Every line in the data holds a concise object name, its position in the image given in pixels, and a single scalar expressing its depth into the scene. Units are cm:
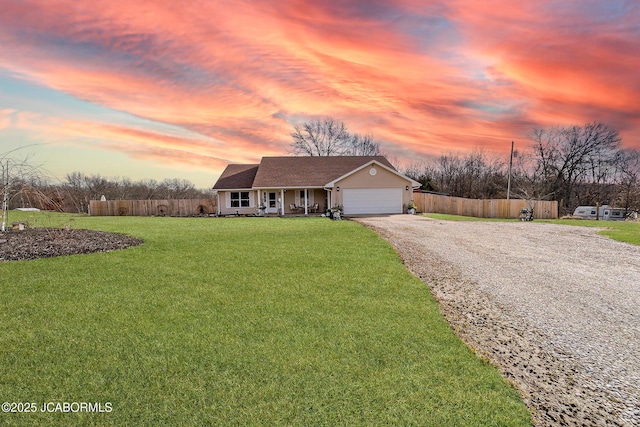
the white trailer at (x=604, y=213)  3204
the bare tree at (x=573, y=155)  4256
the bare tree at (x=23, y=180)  1199
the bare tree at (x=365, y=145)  5175
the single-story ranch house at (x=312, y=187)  2677
